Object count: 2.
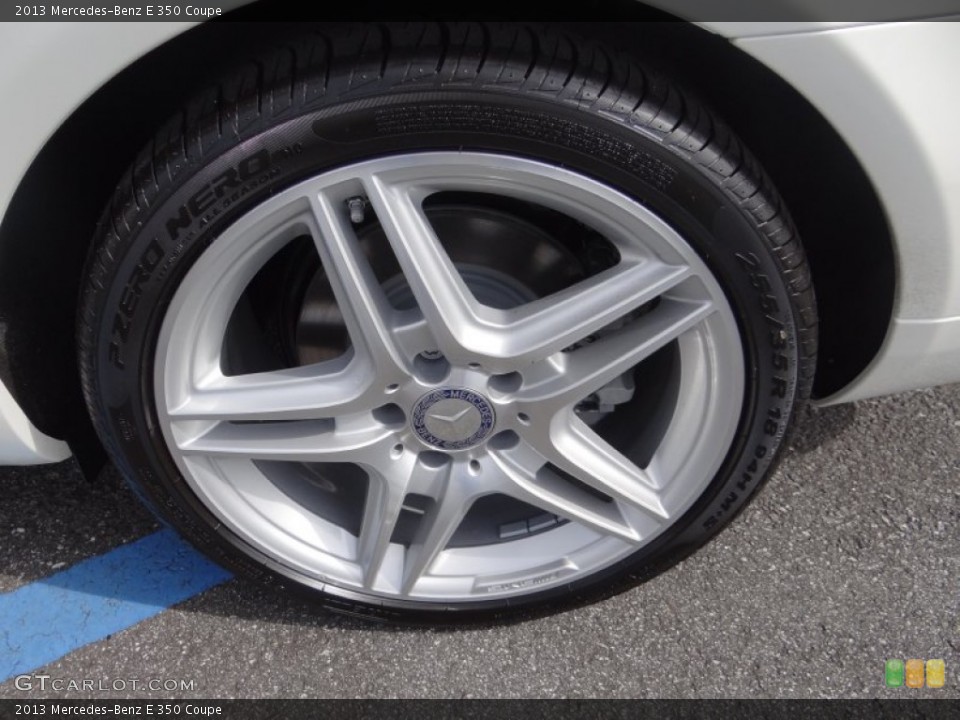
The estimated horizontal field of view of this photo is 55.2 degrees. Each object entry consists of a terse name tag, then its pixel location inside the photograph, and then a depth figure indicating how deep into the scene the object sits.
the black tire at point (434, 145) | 1.23
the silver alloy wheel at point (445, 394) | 1.31
